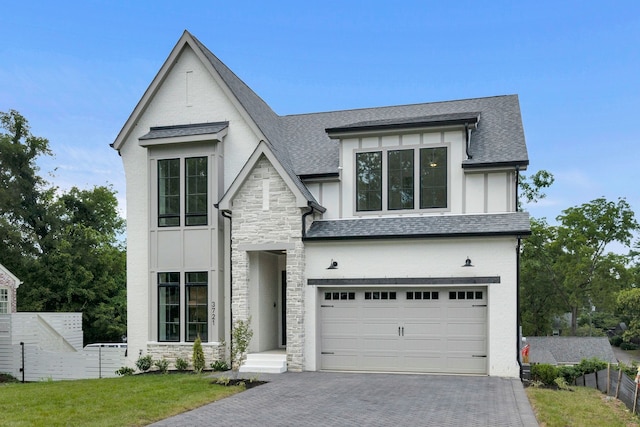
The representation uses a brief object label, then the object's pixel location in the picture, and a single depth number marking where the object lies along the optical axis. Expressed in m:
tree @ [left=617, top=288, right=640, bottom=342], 44.44
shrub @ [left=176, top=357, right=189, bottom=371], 16.30
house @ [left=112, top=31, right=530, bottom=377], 14.75
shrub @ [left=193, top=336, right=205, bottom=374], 15.83
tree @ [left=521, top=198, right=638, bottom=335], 48.41
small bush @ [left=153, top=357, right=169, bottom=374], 16.44
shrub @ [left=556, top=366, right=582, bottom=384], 20.16
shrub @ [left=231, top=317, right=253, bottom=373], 15.23
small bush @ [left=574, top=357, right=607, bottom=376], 20.92
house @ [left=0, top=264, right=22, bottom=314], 27.28
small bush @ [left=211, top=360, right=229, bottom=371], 15.84
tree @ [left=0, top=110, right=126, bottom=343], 35.97
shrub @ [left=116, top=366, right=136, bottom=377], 17.05
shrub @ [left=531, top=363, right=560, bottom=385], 14.33
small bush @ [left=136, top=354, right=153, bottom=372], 16.59
